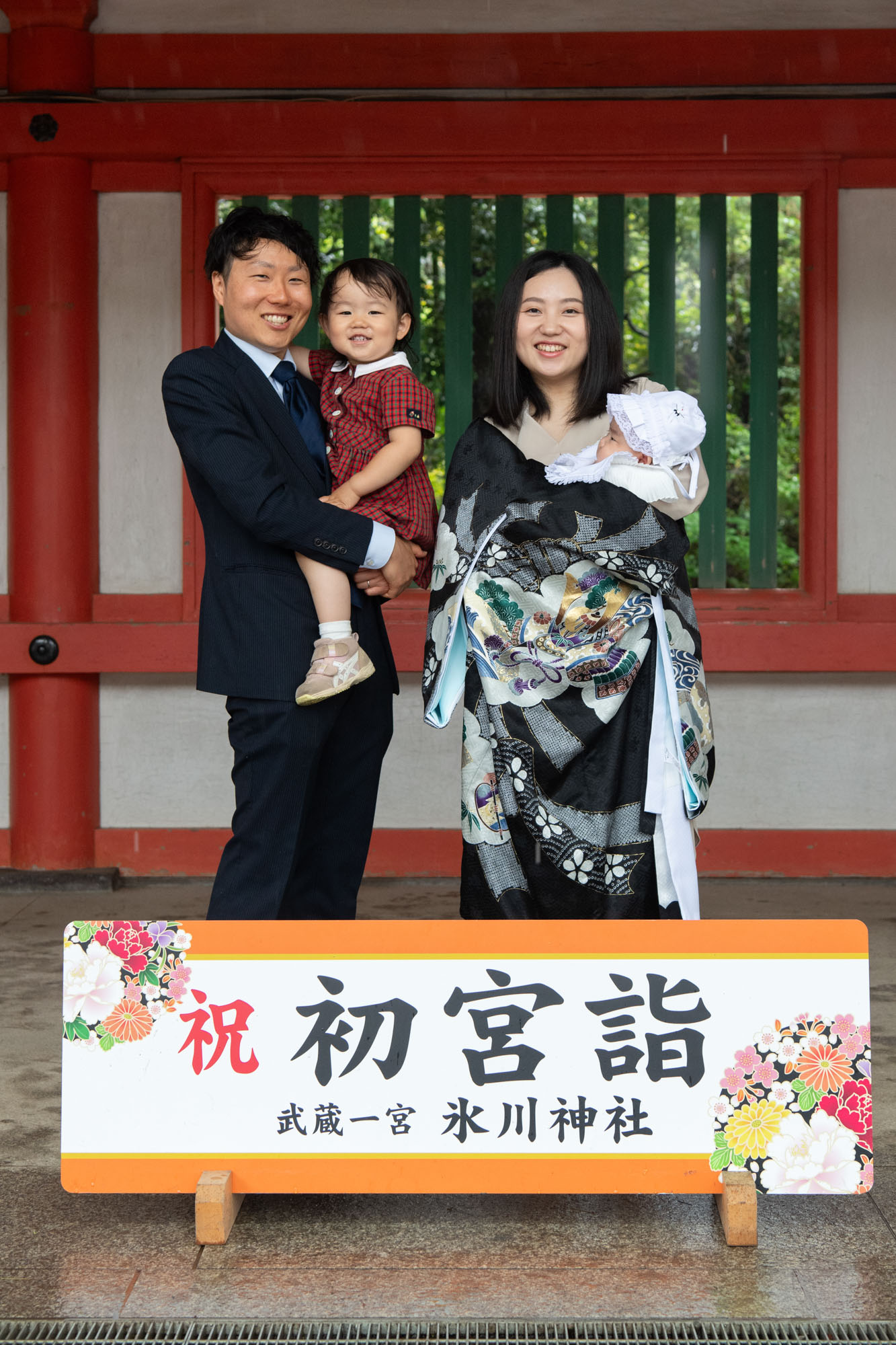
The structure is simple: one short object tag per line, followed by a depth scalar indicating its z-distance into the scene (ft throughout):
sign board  6.33
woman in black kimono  7.52
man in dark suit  7.59
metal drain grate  5.69
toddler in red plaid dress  7.76
